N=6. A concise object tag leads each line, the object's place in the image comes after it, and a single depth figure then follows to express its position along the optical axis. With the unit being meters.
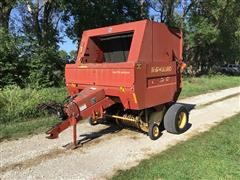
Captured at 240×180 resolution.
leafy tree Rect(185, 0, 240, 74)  16.31
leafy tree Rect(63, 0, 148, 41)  10.50
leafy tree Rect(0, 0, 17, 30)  9.09
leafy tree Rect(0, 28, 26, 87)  8.03
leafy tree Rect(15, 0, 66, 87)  8.68
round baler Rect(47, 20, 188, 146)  3.94
